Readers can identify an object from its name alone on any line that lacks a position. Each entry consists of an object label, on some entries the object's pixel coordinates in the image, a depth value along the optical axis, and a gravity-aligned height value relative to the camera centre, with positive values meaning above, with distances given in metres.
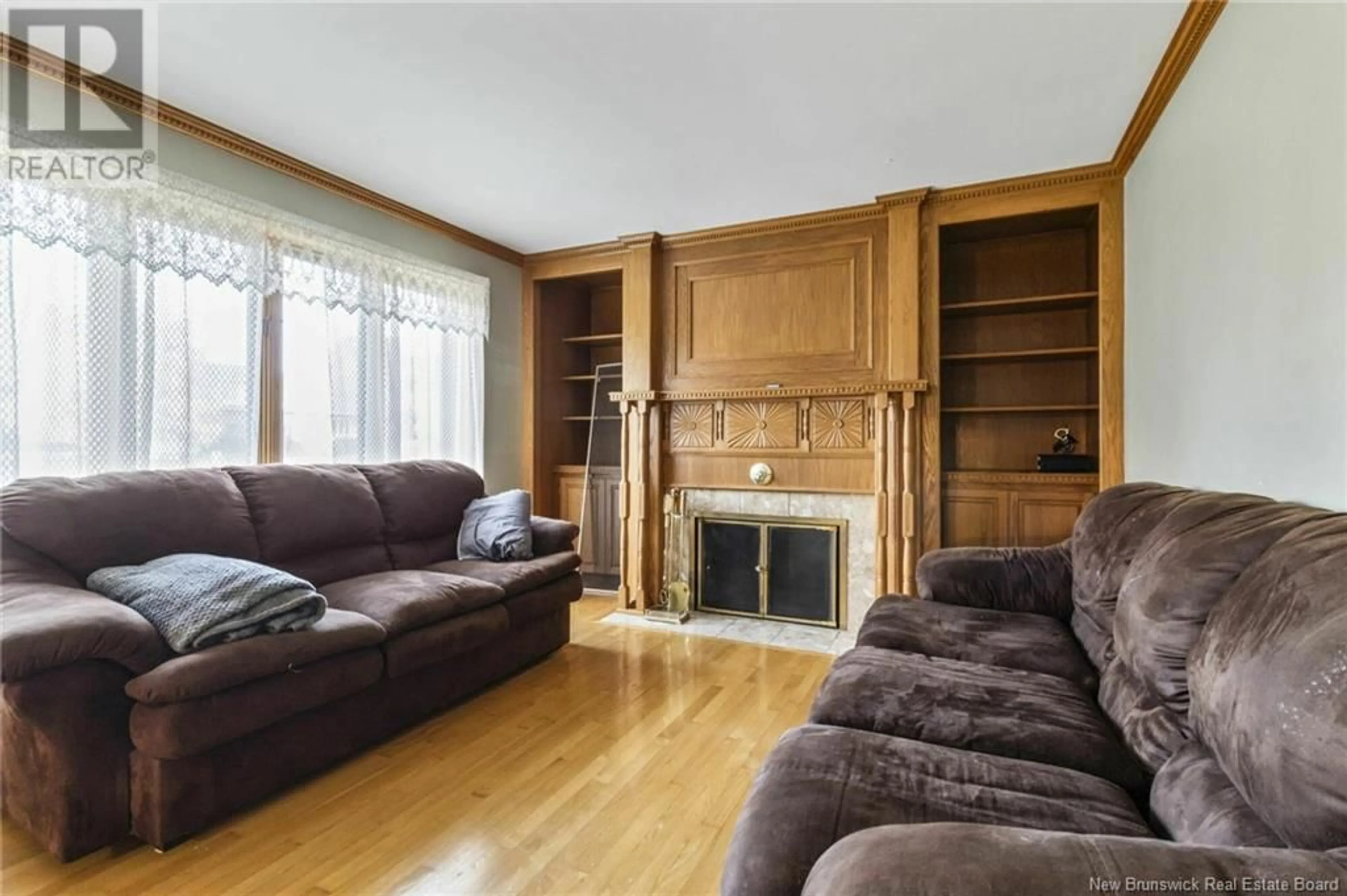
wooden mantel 3.38 +0.01
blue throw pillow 3.03 -0.40
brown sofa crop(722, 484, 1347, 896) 0.69 -0.50
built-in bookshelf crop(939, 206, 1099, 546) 3.28 +0.52
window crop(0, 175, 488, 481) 2.15 +0.51
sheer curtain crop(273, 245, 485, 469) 3.02 +0.42
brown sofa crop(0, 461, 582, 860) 1.54 -0.61
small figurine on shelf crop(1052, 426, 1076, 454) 3.41 +0.05
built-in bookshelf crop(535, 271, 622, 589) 4.57 +0.34
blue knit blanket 1.70 -0.43
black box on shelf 3.16 -0.07
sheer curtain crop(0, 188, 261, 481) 2.12 +0.34
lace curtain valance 2.19 +0.91
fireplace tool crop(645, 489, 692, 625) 3.96 -0.66
